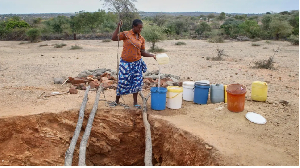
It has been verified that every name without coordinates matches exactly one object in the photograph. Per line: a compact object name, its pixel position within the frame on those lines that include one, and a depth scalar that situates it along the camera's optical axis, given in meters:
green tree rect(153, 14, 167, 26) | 30.78
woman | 4.09
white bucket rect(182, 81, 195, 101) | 4.96
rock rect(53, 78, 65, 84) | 6.39
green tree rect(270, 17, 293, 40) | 18.80
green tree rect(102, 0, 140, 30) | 15.15
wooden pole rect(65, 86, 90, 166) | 3.49
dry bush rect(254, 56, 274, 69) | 8.70
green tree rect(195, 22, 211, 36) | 25.73
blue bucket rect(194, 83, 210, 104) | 4.68
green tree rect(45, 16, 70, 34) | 23.20
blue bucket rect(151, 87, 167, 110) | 4.40
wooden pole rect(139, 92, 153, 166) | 3.50
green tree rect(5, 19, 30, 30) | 22.48
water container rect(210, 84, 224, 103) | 4.77
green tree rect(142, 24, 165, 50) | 13.48
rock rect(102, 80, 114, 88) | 5.87
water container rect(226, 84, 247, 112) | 4.10
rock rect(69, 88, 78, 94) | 5.38
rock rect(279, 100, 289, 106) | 4.76
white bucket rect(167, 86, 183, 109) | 4.44
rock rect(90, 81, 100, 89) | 5.83
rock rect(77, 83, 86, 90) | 5.80
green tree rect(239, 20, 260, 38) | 20.17
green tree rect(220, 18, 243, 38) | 22.04
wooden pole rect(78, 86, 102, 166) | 3.47
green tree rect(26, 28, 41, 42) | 17.47
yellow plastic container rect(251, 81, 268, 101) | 4.61
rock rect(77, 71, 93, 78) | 6.96
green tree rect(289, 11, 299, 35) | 19.31
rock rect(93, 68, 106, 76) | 7.02
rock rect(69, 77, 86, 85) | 6.18
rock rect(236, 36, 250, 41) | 19.68
